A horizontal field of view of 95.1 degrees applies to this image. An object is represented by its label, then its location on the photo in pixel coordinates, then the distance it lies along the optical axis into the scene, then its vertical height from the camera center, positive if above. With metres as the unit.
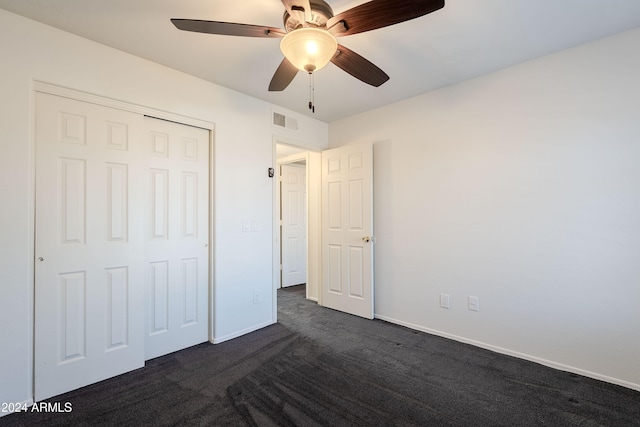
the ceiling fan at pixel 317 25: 1.38 +1.00
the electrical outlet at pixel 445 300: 2.93 -0.85
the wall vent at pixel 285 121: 3.37 +1.14
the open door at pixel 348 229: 3.47 -0.15
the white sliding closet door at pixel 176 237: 2.51 -0.17
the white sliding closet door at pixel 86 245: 1.98 -0.19
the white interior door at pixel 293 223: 5.05 -0.09
